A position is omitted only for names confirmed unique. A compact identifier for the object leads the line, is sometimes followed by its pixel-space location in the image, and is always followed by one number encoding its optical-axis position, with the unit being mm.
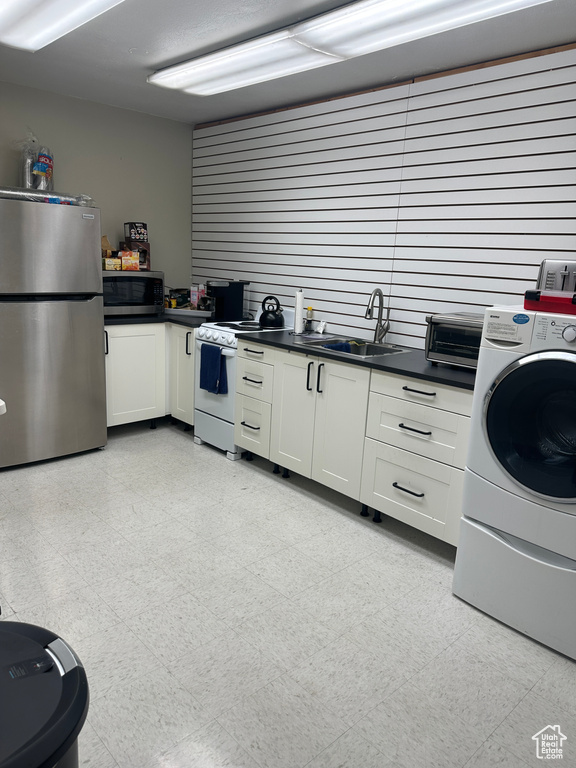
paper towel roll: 3895
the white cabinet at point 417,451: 2594
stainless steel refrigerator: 3357
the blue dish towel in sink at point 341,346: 3611
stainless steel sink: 3494
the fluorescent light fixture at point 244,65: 2779
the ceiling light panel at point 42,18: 2414
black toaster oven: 2662
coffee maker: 4445
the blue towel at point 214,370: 3900
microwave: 4188
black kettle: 4125
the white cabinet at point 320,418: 3072
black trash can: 812
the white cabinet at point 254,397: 3631
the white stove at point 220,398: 3889
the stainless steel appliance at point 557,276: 2145
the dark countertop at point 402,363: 2582
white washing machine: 1979
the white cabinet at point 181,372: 4266
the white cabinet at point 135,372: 4133
